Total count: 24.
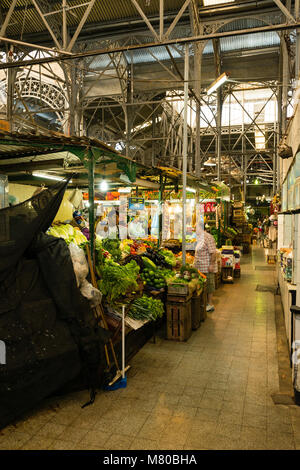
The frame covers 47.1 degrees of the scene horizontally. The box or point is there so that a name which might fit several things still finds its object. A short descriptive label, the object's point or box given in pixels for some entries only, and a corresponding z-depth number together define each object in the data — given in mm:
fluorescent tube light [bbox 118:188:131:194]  12441
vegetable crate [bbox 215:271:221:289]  11312
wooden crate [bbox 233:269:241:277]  13750
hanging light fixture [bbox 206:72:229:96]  8183
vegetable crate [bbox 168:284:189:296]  6405
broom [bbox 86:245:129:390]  4629
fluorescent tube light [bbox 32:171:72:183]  7052
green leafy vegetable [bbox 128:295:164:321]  5550
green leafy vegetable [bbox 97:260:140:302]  5066
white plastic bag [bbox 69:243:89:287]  4527
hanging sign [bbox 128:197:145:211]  11656
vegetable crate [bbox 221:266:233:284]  12508
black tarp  3624
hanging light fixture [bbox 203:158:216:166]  18742
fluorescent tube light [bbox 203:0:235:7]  11536
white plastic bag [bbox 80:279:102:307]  4482
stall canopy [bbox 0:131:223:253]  4863
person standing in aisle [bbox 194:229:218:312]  8375
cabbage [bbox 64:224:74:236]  6413
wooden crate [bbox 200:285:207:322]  7662
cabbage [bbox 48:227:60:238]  5911
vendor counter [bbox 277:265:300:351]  5355
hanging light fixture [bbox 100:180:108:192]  8828
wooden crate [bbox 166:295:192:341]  6398
